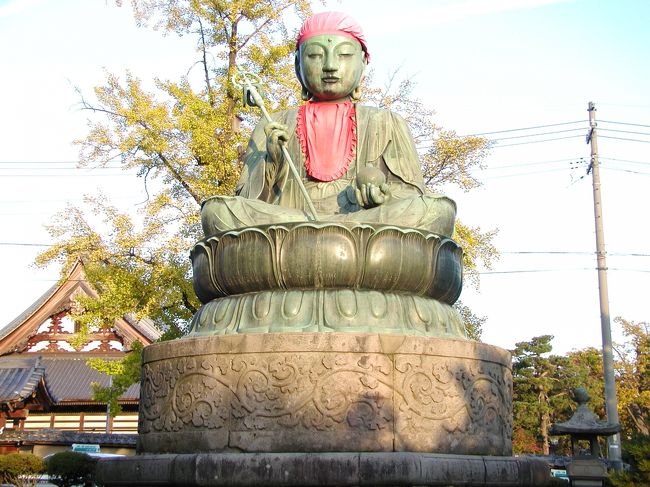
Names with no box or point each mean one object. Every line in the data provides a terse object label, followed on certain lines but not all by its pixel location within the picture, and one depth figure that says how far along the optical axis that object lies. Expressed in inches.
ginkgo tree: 510.6
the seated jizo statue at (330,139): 253.9
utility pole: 610.5
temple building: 697.0
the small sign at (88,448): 595.6
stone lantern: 494.3
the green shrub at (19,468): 455.8
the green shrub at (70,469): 446.6
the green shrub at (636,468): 200.1
